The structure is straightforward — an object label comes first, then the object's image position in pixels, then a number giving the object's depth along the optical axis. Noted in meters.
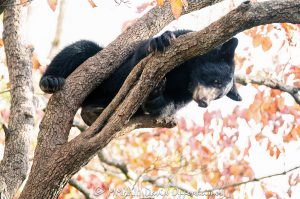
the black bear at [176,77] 11.02
